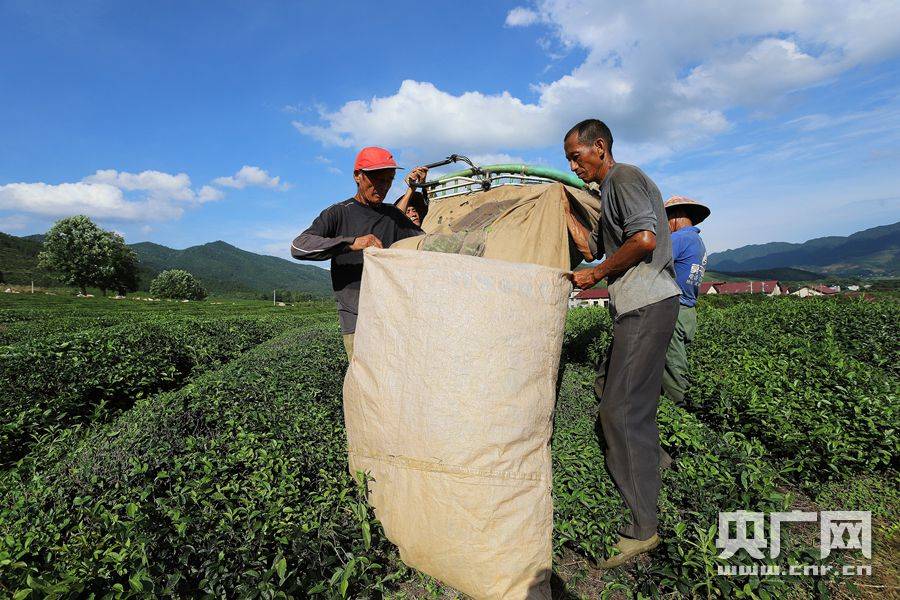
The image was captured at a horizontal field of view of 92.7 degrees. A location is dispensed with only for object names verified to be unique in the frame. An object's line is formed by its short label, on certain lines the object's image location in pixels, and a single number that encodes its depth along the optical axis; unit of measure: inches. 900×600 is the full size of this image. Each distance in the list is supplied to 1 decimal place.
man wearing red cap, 97.0
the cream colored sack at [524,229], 84.8
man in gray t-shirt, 81.4
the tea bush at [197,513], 59.9
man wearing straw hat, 142.1
